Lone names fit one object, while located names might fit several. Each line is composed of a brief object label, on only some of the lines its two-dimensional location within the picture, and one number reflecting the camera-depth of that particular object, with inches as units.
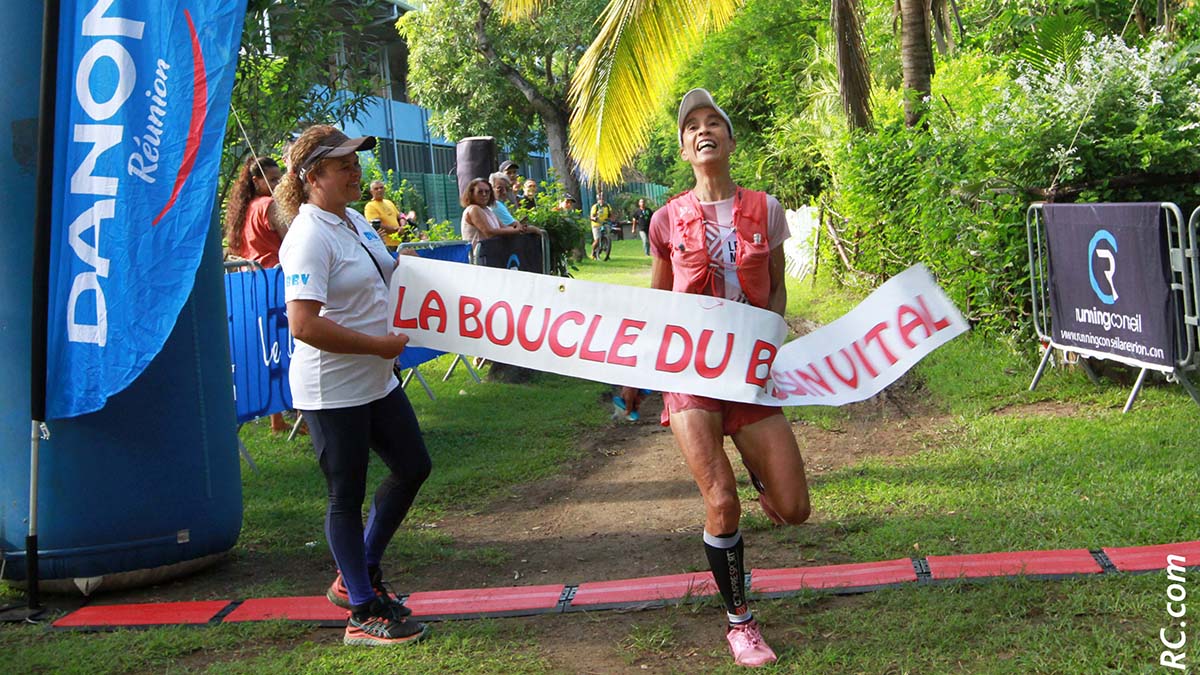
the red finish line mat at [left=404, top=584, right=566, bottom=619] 203.0
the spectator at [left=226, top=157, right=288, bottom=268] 341.5
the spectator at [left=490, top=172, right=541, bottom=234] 501.4
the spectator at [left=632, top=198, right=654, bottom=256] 1888.0
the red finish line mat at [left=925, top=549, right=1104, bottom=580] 195.3
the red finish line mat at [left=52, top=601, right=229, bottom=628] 206.5
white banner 176.1
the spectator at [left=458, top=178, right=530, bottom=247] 475.5
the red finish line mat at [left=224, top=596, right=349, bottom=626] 204.0
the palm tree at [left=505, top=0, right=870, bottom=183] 496.7
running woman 169.9
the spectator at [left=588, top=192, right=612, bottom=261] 1306.6
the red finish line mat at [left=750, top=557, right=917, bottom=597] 199.5
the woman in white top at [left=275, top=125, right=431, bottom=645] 176.1
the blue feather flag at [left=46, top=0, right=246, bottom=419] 207.5
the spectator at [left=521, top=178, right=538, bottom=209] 680.4
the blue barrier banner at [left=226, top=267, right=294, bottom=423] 324.8
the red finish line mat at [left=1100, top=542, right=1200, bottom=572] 192.5
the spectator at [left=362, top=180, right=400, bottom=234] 570.6
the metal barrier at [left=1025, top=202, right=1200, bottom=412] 288.2
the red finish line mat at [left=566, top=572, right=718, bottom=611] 201.5
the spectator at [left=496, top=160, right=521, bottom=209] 671.1
